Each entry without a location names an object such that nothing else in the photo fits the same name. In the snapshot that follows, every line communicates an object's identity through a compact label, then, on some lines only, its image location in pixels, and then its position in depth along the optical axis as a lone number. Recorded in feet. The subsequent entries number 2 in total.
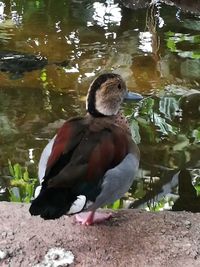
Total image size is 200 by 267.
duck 8.70
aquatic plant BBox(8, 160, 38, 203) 13.34
